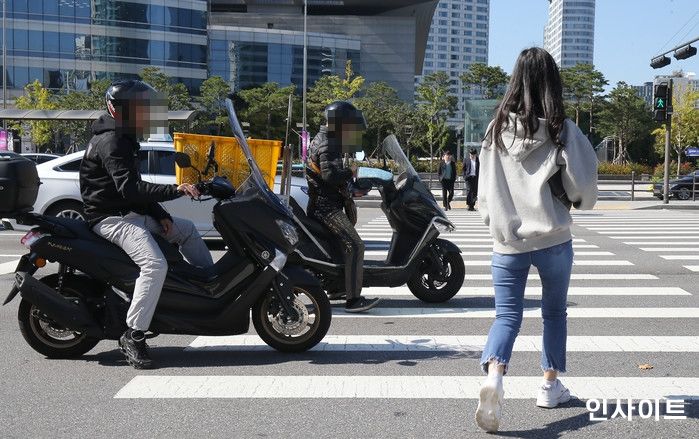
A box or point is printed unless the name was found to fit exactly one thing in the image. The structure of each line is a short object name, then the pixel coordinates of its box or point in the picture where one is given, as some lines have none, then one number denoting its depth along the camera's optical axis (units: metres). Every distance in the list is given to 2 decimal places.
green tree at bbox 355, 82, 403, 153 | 64.12
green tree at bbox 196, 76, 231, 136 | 61.53
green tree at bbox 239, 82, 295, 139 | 61.66
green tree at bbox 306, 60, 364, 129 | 60.38
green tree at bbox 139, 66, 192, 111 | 56.18
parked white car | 11.94
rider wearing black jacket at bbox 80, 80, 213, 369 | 5.01
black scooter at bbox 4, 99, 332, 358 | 5.16
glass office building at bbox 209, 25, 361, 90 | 81.06
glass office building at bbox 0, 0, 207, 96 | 63.97
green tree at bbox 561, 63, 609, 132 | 65.81
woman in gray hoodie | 3.88
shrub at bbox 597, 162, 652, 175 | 49.34
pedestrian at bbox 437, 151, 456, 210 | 22.98
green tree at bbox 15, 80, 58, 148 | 46.66
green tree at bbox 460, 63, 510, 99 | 73.81
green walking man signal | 24.51
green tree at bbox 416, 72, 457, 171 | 62.56
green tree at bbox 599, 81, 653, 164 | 66.06
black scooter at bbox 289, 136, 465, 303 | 7.02
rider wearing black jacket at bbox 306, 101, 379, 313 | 6.59
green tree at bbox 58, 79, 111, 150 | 46.72
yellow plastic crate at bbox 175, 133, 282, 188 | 5.96
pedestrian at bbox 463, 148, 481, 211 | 23.67
